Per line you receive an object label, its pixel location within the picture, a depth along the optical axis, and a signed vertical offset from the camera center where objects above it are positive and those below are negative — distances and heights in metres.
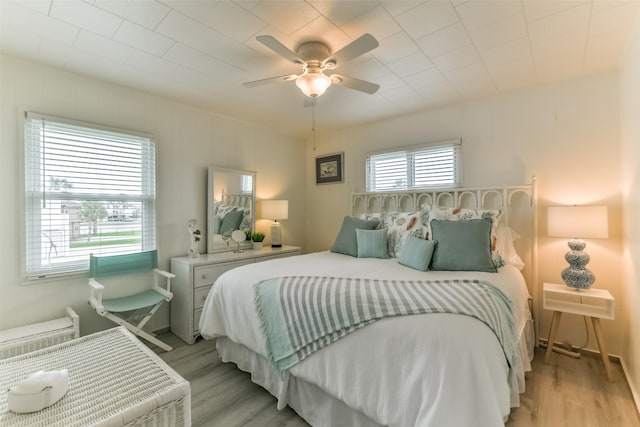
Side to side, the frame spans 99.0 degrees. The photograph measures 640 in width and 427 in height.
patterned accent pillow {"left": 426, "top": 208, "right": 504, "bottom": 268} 2.21 -0.07
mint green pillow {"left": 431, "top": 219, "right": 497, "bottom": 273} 2.05 -0.30
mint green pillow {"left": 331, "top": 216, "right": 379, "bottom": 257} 2.88 -0.30
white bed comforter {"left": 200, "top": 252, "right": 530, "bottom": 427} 1.02 -0.70
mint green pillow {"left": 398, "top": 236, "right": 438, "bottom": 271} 2.16 -0.36
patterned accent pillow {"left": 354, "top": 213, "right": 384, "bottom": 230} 2.97 -0.10
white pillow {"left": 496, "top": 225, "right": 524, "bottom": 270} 2.37 -0.34
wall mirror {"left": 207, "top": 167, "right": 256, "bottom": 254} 3.25 +0.04
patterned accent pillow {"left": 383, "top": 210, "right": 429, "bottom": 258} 2.62 -0.19
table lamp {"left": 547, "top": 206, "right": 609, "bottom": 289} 2.04 -0.16
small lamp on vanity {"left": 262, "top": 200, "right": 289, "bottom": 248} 3.72 -0.07
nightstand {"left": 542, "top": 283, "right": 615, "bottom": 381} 2.00 -0.76
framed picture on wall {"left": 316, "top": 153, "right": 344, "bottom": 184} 4.05 +0.61
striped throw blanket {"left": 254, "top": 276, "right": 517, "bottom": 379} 1.32 -0.51
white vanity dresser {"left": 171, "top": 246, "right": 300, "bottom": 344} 2.63 -0.77
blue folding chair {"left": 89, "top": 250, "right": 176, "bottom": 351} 2.26 -0.78
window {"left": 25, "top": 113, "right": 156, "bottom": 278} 2.16 +0.13
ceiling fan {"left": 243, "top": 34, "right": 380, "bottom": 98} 1.89 +0.93
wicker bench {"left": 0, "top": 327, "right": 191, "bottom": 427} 1.07 -0.82
